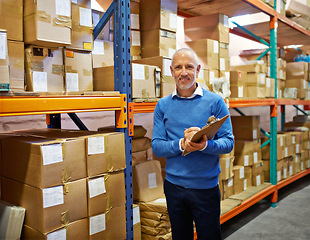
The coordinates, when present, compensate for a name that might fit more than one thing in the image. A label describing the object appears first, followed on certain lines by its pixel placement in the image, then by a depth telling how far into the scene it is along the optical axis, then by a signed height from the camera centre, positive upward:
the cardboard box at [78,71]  2.00 +0.23
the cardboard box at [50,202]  1.61 -0.54
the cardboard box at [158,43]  2.76 +0.56
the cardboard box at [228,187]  3.59 -1.01
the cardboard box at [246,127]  4.14 -0.34
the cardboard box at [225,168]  3.46 -0.74
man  1.90 -0.34
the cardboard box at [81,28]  2.03 +0.52
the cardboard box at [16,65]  1.69 +0.23
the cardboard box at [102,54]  2.41 +0.41
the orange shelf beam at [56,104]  1.46 +0.01
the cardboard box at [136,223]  2.41 -0.94
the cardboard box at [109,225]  1.86 -0.76
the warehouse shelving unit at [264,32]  3.61 +1.16
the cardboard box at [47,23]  1.69 +0.47
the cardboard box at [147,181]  2.58 -0.67
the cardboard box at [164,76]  2.57 +0.23
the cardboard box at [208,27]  3.52 +0.89
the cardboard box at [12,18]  1.67 +0.49
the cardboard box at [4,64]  1.49 +0.21
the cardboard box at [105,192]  1.84 -0.55
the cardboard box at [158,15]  2.73 +0.81
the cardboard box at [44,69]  1.78 +0.22
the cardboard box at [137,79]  2.21 +0.19
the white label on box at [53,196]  1.61 -0.48
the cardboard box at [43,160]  1.61 -0.30
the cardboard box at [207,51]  3.37 +0.57
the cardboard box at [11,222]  1.68 -0.64
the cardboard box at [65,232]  1.63 -0.70
